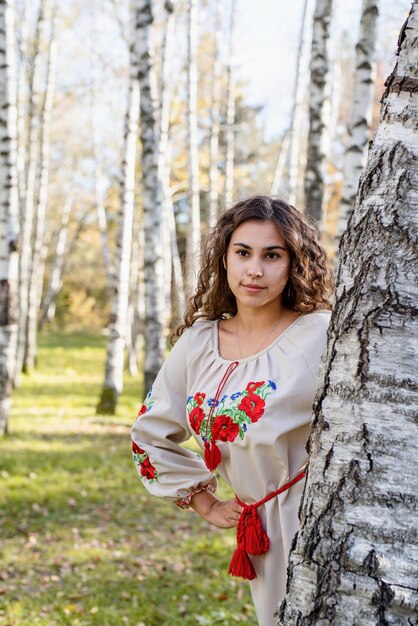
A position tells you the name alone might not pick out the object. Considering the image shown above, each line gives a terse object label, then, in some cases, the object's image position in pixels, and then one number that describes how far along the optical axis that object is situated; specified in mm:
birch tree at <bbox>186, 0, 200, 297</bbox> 12617
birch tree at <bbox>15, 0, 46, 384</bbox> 12586
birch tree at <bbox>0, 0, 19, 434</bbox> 7438
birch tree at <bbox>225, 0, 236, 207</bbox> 14859
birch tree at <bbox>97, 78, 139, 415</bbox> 10367
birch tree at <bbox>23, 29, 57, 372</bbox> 13711
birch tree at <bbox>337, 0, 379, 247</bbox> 6906
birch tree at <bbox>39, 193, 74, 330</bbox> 25031
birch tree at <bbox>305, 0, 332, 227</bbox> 7582
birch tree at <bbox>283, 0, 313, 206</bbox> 12945
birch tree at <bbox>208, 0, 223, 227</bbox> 15578
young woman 2064
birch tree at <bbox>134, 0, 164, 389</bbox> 8383
